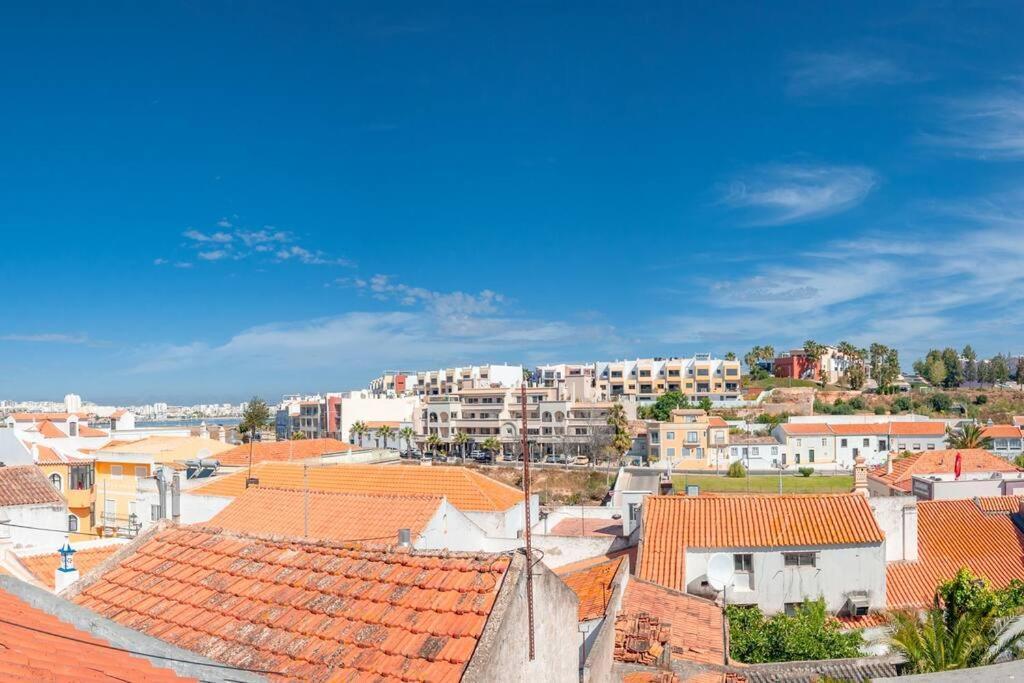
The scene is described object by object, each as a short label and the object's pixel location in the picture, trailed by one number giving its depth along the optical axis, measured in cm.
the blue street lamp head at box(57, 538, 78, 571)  919
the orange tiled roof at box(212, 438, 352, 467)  4400
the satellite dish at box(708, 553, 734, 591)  1980
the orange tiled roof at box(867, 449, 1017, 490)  4231
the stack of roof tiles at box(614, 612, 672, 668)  1317
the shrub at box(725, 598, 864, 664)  1633
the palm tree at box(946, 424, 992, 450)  6209
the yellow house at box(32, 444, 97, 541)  3697
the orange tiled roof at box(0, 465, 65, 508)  2598
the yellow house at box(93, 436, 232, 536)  3594
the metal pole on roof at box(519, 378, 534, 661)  608
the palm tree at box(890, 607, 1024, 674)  1225
